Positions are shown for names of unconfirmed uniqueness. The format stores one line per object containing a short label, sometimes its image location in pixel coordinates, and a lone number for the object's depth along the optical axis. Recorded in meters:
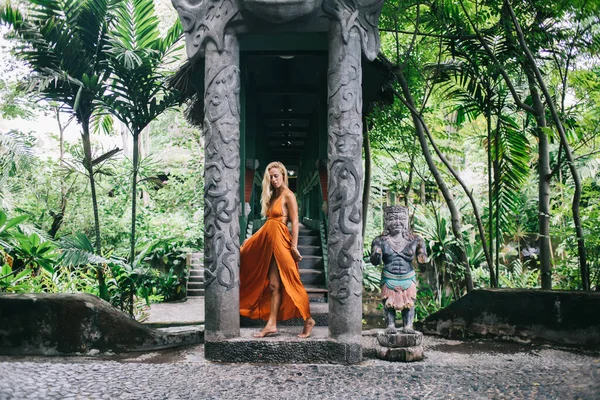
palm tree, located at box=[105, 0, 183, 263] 6.15
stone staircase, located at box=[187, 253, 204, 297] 11.70
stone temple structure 4.54
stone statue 4.68
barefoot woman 4.80
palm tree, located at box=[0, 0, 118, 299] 5.83
